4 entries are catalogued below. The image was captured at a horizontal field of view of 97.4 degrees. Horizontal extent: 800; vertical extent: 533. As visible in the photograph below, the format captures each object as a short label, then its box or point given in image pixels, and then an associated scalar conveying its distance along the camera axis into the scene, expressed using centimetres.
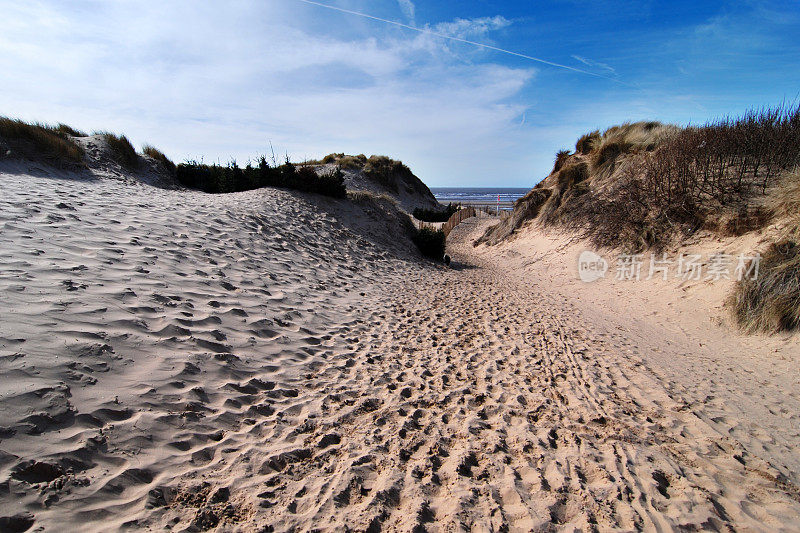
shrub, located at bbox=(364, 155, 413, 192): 3194
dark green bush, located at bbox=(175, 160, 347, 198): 1330
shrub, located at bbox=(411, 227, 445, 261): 1377
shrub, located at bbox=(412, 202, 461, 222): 2839
